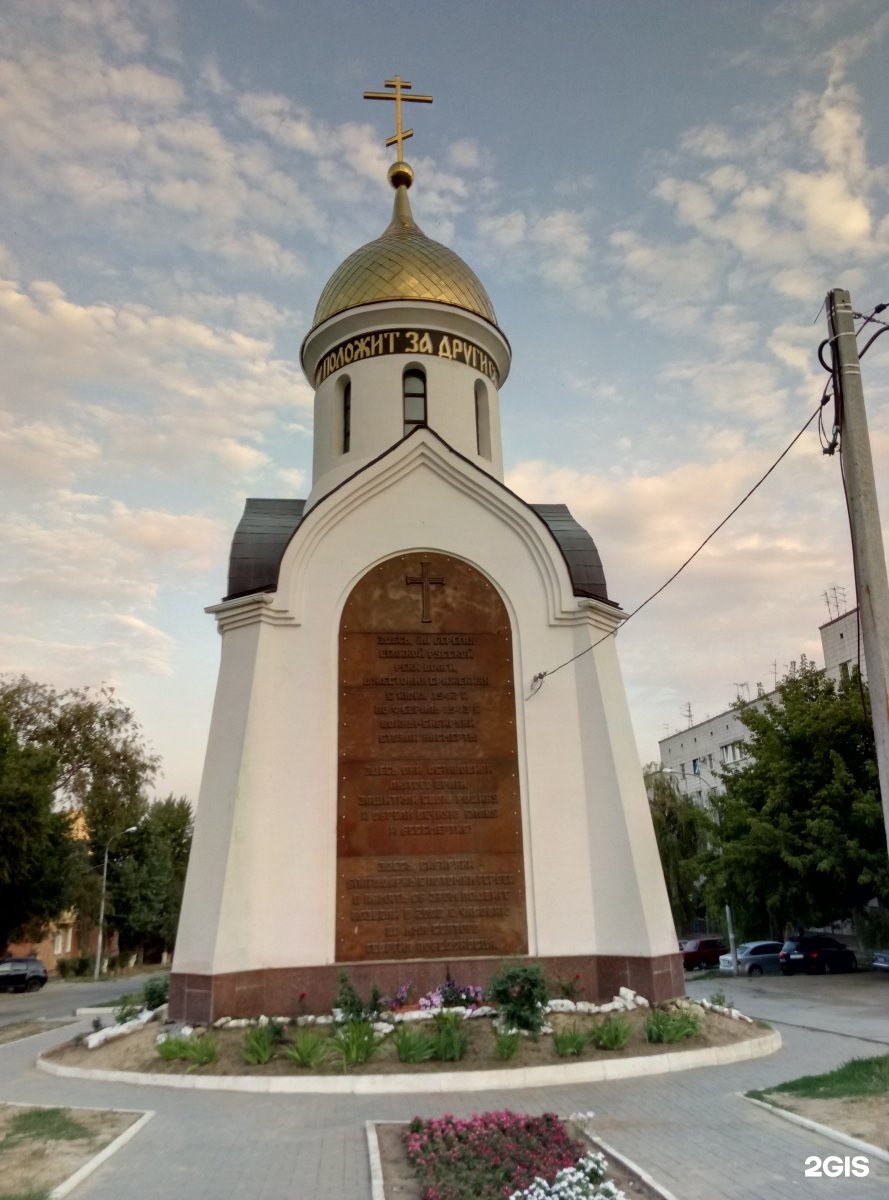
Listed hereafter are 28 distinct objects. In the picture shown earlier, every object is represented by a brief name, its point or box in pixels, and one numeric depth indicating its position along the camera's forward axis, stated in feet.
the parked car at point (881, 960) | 68.33
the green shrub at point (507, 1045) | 28.27
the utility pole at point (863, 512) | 20.67
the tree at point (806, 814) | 62.13
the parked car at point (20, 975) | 90.43
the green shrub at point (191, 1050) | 28.89
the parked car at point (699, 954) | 91.30
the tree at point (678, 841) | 104.73
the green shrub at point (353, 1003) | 31.19
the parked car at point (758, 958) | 79.15
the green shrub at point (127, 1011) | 36.52
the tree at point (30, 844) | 82.33
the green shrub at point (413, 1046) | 28.04
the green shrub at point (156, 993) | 36.96
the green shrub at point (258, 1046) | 28.50
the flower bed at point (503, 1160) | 16.74
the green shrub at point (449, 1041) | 28.17
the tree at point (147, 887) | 131.03
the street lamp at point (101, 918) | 111.89
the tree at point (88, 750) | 115.75
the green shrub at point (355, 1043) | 27.96
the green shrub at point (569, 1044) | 28.94
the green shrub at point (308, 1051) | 27.86
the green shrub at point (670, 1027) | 30.55
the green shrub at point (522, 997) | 30.19
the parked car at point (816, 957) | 74.49
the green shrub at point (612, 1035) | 29.63
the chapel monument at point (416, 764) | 33.91
